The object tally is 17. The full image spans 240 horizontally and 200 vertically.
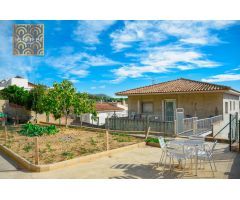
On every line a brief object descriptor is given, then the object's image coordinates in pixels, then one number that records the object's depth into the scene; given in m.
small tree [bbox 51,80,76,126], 11.33
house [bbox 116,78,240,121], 12.53
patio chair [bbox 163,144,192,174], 4.92
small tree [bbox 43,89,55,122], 11.29
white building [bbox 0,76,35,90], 27.94
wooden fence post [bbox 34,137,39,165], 5.50
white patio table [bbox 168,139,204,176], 5.28
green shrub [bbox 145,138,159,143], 8.14
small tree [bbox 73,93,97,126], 11.53
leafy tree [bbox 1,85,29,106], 17.68
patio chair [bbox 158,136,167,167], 5.37
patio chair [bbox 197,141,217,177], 5.04
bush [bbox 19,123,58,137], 10.45
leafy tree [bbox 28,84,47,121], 16.50
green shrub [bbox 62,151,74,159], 6.26
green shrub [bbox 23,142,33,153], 7.19
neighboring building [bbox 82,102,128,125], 21.81
